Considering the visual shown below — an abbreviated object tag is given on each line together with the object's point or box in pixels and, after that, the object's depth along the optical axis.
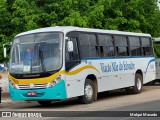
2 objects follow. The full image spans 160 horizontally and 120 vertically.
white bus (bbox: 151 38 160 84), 30.86
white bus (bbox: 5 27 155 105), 18.33
